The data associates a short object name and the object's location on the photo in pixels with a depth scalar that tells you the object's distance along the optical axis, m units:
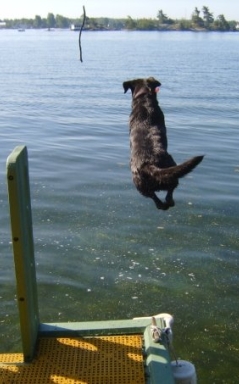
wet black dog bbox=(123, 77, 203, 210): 3.95
